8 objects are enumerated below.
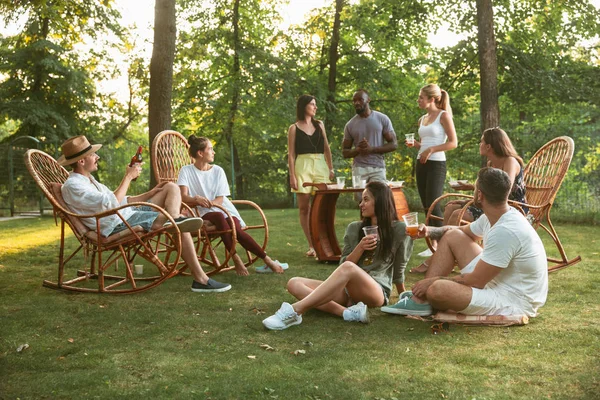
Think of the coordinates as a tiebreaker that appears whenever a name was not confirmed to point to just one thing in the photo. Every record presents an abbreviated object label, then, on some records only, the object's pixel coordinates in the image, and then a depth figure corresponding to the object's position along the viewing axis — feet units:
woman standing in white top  18.69
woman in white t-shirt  17.42
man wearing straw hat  15.06
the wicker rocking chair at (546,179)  17.65
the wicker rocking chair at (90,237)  14.84
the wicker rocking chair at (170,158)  19.49
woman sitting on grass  12.16
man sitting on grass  11.34
